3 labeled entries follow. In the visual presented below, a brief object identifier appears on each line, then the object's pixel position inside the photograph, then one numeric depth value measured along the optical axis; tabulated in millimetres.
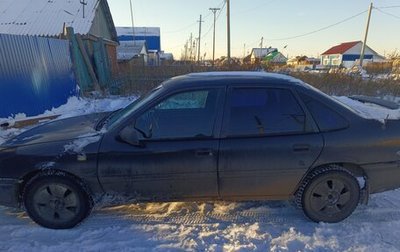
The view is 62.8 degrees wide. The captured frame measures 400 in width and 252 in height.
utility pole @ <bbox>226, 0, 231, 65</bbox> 26034
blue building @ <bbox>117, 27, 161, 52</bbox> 54291
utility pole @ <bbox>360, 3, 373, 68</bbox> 33094
